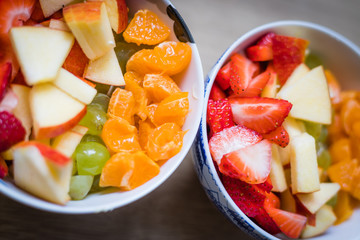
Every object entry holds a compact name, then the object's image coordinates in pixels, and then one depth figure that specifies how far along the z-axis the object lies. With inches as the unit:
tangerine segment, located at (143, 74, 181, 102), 10.9
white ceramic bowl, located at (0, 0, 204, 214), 9.5
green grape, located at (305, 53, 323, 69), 13.8
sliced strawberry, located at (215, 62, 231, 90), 12.1
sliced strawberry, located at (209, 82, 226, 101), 12.3
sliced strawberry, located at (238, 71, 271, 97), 12.2
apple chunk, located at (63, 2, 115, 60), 10.2
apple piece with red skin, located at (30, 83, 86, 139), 9.6
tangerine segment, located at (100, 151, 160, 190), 10.1
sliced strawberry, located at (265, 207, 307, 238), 11.9
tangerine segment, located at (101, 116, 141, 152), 10.6
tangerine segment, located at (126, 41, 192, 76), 11.0
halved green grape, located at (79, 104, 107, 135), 10.6
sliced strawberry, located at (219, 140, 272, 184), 11.1
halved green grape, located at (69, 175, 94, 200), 10.2
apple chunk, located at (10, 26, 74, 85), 9.7
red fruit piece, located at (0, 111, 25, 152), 9.4
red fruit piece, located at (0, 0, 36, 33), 10.1
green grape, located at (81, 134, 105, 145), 10.9
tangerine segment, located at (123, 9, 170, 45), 11.1
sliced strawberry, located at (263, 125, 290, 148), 11.7
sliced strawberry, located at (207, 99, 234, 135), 11.6
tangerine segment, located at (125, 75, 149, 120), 11.0
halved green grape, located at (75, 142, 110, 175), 10.3
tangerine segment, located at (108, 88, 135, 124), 10.8
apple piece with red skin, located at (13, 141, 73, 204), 9.1
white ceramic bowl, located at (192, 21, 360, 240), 11.2
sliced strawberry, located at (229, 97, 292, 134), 11.5
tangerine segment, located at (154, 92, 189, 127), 10.8
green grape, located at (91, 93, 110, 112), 11.0
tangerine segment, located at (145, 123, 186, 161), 10.5
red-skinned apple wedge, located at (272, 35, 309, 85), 12.7
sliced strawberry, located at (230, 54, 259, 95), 12.0
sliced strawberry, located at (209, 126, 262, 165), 11.4
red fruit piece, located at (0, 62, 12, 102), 9.5
